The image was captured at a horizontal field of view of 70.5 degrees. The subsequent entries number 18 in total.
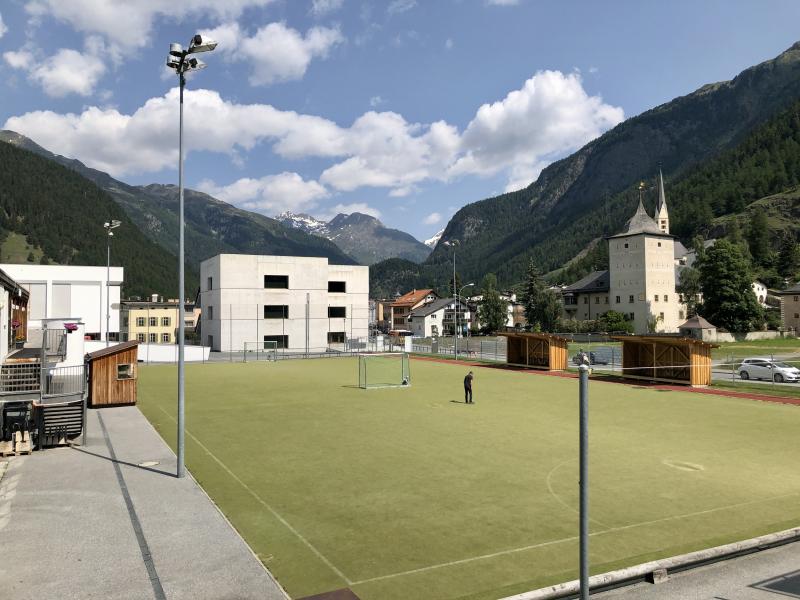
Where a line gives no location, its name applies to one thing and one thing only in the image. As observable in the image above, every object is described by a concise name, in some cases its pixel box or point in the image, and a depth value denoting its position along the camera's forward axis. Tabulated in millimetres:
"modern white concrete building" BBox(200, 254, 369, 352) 75000
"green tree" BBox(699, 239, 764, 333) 92812
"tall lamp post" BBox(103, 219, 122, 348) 41131
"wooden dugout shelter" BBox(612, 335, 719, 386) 35594
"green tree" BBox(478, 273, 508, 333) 119750
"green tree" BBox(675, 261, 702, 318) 114500
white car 37125
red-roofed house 173875
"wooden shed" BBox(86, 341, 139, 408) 28219
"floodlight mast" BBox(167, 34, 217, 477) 14328
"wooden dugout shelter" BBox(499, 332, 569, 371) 46688
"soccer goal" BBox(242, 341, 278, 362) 67294
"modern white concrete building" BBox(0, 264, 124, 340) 76625
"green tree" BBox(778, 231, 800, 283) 136625
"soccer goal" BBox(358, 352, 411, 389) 38250
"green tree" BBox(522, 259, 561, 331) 114875
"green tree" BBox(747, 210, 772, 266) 146375
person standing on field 28344
